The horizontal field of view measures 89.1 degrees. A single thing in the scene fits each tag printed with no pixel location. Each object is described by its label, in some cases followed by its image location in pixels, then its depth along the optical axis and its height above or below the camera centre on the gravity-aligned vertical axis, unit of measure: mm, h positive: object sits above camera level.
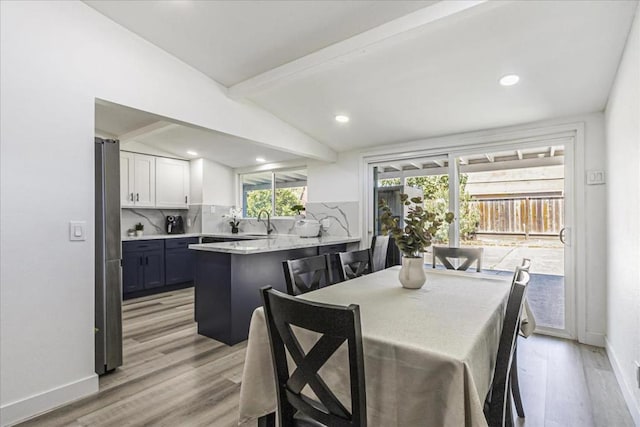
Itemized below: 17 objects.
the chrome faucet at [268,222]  5385 -125
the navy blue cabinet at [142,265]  4496 -703
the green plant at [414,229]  1867 -96
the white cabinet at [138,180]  4859 +554
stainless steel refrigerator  2332 -311
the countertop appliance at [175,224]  5585 -152
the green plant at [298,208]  4934 +95
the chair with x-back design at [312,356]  902 -446
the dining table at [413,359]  962 -491
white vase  1885 -351
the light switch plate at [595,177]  2873 +306
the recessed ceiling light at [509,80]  2508 +1041
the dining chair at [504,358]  1153 -525
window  5375 +400
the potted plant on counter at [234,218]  5887 -58
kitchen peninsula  2967 -646
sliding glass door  3203 +49
